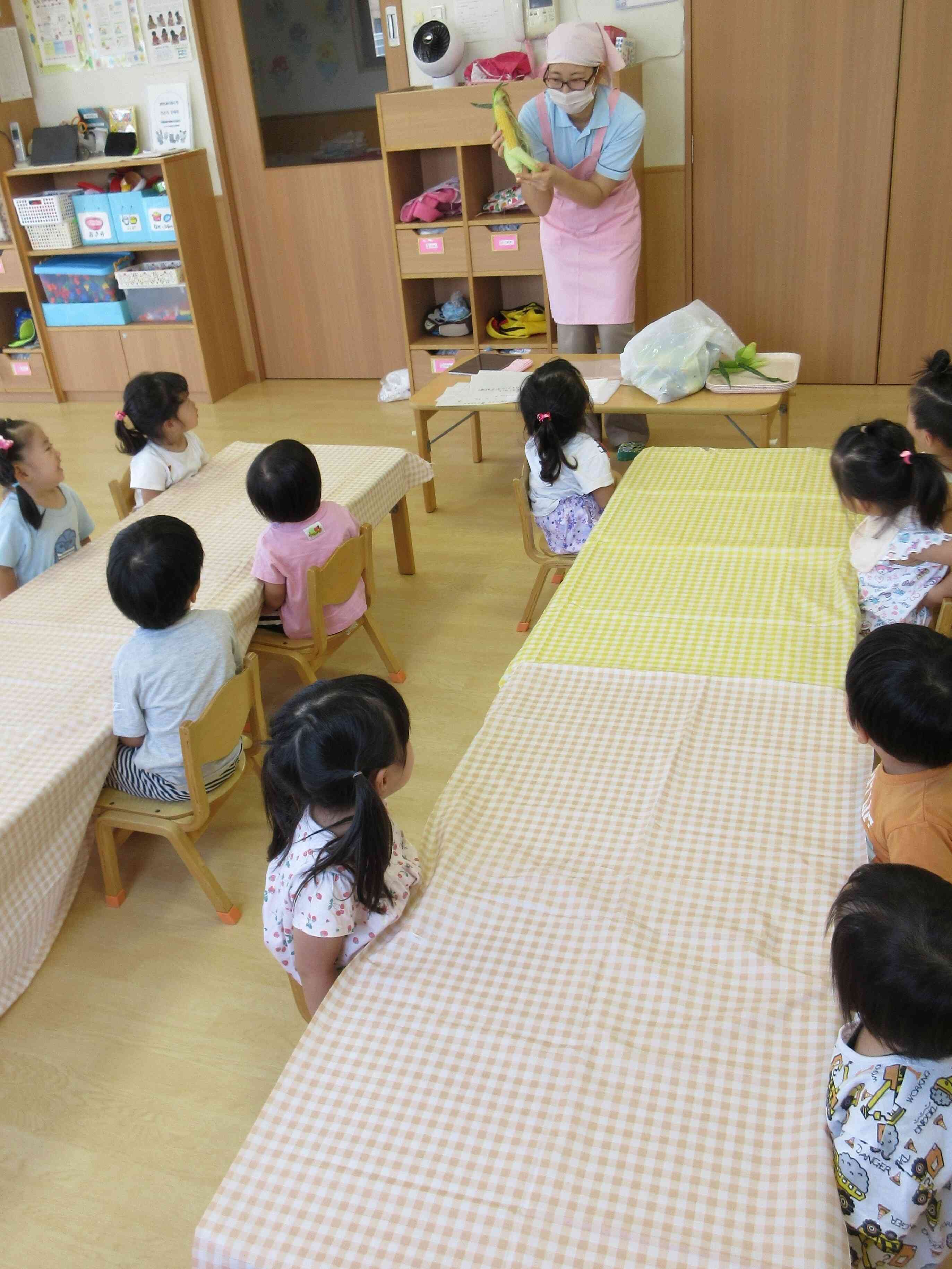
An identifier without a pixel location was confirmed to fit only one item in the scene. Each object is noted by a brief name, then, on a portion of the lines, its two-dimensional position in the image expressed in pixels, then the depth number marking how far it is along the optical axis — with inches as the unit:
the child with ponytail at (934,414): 98.7
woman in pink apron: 143.9
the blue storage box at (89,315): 220.7
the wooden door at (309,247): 205.8
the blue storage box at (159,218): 206.1
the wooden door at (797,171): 169.6
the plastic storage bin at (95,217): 211.2
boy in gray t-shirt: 79.7
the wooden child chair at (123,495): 124.0
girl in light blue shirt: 104.3
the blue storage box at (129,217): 208.2
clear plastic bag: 134.0
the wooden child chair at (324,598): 99.3
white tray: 133.5
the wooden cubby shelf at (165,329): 209.2
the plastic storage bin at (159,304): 219.6
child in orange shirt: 54.1
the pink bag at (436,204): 185.3
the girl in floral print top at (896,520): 82.0
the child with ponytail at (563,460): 110.3
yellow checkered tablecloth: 78.7
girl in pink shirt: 97.5
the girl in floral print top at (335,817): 52.9
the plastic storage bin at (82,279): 218.1
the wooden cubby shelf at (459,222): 178.2
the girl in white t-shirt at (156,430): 120.0
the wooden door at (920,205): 165.0
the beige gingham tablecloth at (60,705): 75.1
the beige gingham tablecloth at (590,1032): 41.6
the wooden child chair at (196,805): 78.0
